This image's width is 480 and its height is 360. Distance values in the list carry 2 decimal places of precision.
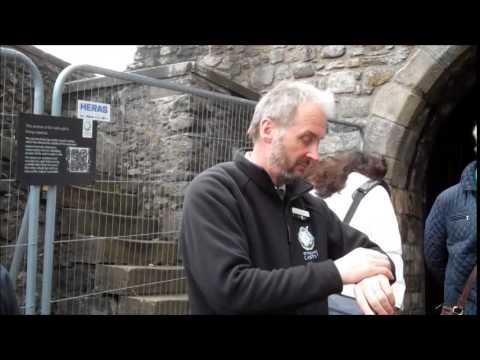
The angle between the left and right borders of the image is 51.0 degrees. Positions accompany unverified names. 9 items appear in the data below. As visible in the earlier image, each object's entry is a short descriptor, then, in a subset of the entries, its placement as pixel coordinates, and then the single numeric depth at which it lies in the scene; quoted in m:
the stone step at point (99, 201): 3.24
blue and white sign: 2.55
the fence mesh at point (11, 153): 2.71
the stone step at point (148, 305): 3.37
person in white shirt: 2.31
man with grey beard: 1.26
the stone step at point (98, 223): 3.24
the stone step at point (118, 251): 3.24
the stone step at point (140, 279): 3.43
